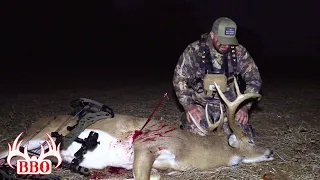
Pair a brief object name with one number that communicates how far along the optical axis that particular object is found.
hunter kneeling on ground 5.03
